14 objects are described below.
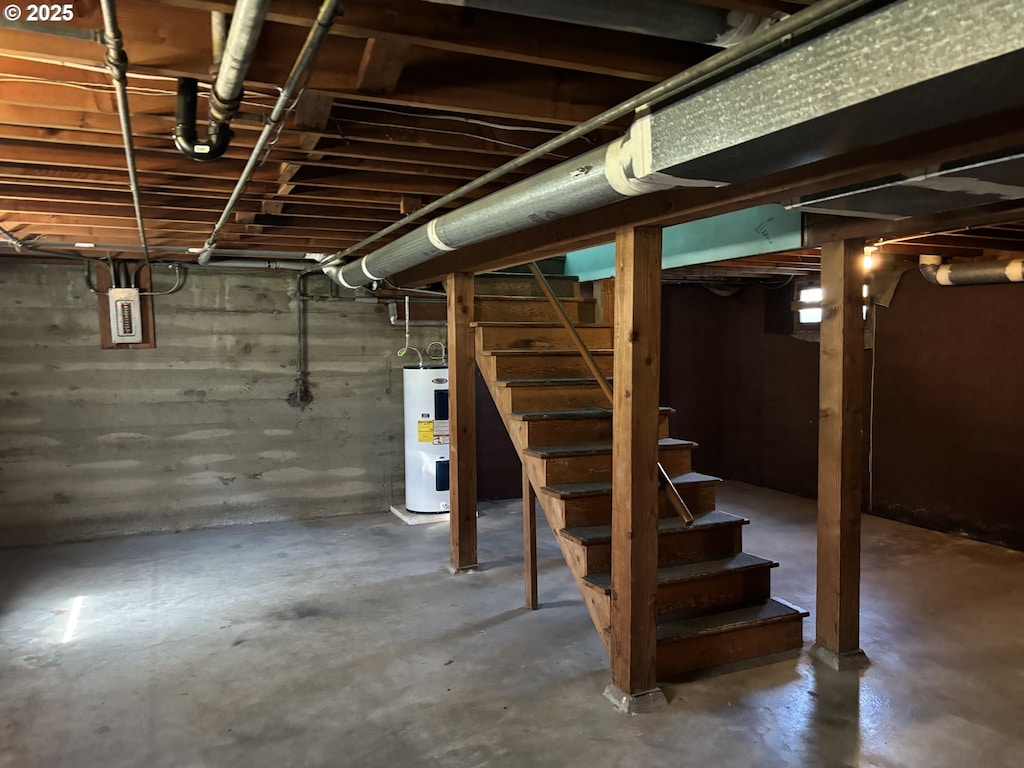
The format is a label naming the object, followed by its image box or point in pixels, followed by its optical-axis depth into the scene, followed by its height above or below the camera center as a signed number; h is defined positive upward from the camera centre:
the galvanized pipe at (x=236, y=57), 1.17 +0.57
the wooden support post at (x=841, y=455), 2.90 -0.43
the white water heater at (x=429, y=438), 5.65 -0.67
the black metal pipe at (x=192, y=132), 1.79 +0.57
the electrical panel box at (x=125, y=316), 5.17 +0.29
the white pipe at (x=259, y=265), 5.30 +0.69
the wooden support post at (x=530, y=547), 3.69 -1.00
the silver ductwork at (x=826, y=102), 0.99 +0.43
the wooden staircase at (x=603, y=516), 2.96 -0.75
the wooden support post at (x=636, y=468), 2.58 -0.42
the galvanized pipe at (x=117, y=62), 1.17 +0.56
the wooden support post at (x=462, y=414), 4.22 -0.36
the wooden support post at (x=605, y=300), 4.86 +0.37
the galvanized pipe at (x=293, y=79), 1.18 +0.57
